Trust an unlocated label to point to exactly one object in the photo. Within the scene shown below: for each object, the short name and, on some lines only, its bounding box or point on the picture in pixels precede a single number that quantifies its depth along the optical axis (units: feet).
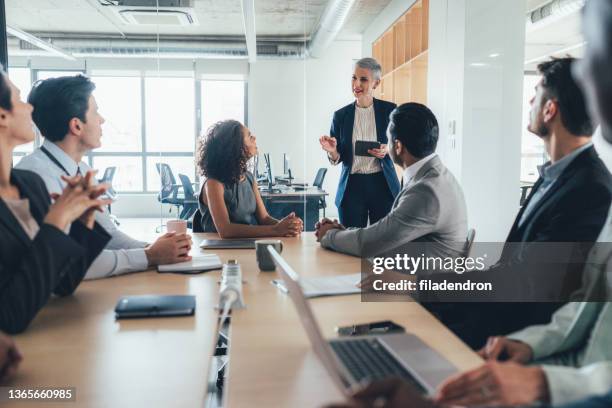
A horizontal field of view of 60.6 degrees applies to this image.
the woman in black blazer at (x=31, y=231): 3.92
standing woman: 12.06
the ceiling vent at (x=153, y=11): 18.99
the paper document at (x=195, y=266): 6.16
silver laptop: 2.87
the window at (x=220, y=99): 20.18
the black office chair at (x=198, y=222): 9.87
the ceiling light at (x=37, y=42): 18.53
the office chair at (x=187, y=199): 21.76
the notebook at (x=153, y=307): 4.47
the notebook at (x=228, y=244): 7.88
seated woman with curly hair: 8.91
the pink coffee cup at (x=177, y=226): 7.75
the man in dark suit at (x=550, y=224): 5.07
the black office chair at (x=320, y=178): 21.29
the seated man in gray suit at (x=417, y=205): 6.63
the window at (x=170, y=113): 20.16
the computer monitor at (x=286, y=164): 21.49
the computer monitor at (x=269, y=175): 19.28
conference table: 3.13
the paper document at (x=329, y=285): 5.21
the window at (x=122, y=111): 19.10
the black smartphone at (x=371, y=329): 4.17
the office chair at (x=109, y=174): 21.01
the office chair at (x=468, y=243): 7.21
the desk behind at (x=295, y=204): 17.65
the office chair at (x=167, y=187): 21.47
